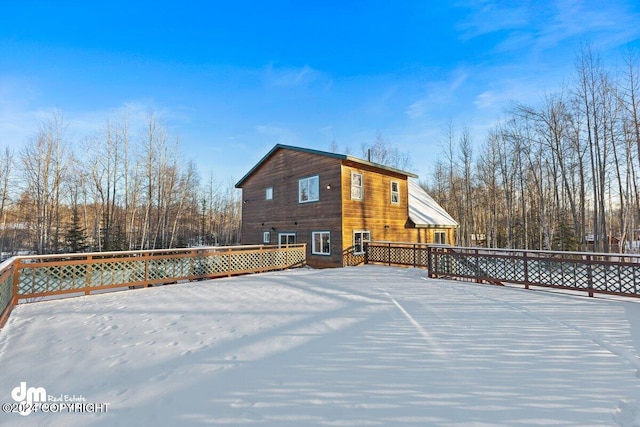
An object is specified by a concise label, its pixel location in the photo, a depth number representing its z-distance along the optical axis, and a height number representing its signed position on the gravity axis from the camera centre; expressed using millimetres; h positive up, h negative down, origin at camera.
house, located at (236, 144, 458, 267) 11734 +1211
